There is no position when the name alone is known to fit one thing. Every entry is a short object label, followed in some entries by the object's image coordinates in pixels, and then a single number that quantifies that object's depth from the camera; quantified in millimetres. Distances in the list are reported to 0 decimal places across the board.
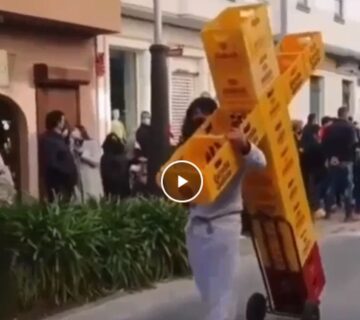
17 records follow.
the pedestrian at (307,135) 19902
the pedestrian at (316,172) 16962
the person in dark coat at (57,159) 15609
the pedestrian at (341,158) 19547
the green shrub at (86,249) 10125
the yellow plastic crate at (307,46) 9180
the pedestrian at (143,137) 18531
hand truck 9031
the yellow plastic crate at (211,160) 7500
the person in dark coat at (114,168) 16203
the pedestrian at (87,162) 16391
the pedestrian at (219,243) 7973
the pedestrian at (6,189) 10980
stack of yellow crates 7762
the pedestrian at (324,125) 19866
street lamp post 14953
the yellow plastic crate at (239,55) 8180
